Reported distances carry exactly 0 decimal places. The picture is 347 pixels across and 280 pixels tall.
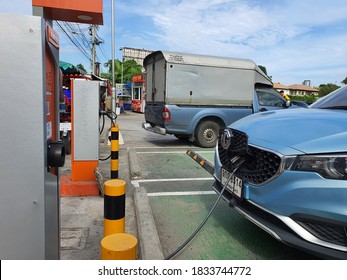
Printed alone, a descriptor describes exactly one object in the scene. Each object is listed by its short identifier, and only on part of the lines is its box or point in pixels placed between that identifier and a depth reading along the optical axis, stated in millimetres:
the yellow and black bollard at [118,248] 1647
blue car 1992
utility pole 25120
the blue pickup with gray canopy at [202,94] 8242
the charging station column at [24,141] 1453
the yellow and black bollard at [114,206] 2166
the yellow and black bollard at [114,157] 4116
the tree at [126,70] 35094
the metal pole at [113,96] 10711
